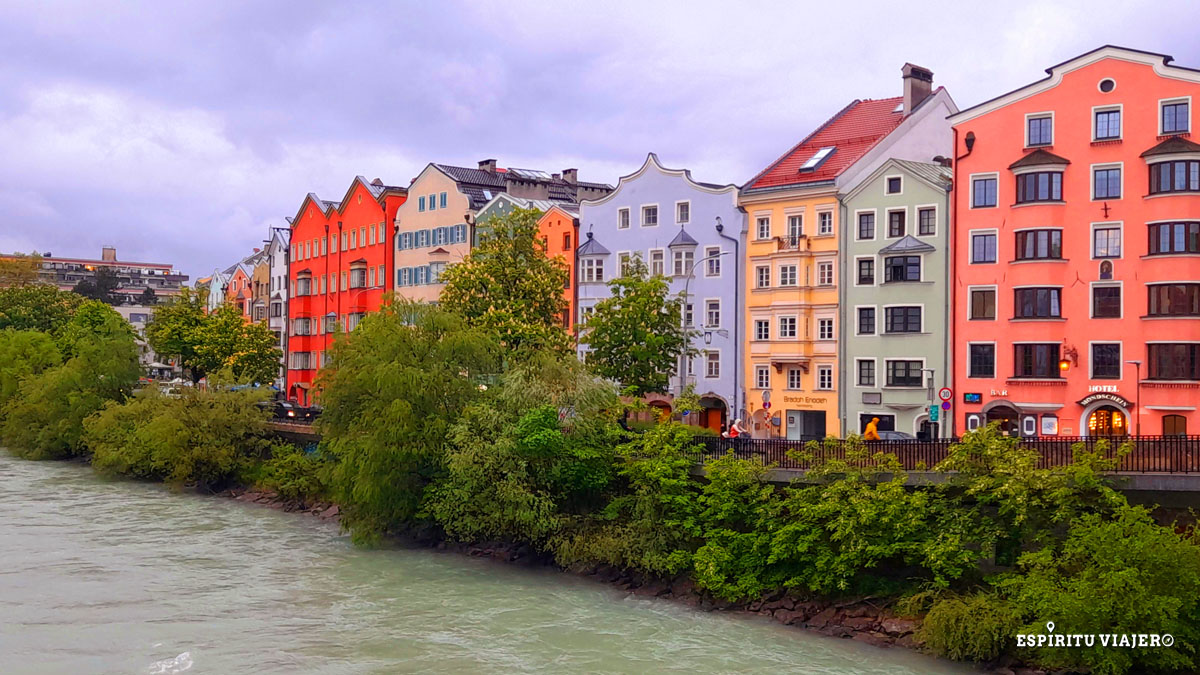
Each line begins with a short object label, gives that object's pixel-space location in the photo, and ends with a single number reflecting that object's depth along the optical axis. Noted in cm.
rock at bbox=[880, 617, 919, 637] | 3102
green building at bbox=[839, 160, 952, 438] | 5181
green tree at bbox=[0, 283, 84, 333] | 10875
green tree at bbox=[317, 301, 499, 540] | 4234
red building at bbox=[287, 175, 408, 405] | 8506
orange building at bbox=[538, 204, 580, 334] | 6725
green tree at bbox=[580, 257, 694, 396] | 5022
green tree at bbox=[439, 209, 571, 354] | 4978
